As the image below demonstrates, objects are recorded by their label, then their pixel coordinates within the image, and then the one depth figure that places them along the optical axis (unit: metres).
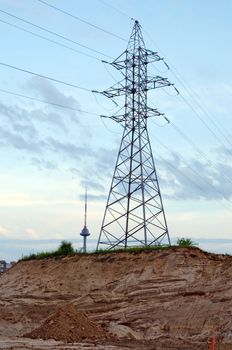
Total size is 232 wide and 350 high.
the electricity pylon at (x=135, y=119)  41.19
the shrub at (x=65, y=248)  46.88
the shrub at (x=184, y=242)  41.30
